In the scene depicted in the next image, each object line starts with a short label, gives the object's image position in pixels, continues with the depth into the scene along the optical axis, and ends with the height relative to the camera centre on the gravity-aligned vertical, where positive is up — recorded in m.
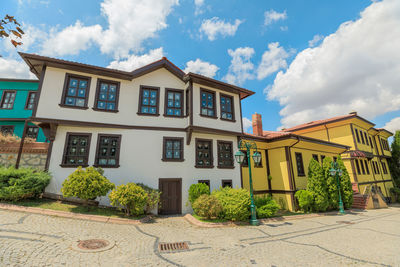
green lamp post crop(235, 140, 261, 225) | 9.65 +1.18
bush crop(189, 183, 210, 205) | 10.91 -0.45
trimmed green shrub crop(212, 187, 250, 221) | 9.57 -1.11
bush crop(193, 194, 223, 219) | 9.56 -1.23
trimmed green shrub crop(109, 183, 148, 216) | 9.06 -0.65
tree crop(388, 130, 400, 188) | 29.58 +3.27
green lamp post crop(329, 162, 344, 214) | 14.12 +0.69
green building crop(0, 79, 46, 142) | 16.45 +7.21
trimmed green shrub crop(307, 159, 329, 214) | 13.88 -0.39
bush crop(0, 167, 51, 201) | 8.44 +0.14
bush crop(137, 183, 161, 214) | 9.99 -0.72
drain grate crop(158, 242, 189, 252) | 6.04 -2.10
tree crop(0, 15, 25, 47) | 2.42 +2.07
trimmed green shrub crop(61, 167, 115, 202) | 8.64 +0.00
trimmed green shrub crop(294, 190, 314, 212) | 13.65 -1.34
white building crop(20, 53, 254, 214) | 10.73 +3.71
